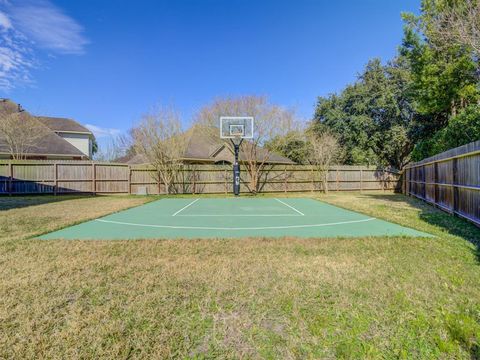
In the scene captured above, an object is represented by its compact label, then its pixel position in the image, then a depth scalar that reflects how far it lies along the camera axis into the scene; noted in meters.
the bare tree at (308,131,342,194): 19.23
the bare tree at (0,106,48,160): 18.34
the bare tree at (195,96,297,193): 18.31
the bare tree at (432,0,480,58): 7.74
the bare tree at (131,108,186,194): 16.64
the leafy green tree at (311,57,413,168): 21.11
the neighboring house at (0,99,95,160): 19.75
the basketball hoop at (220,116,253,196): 16.91
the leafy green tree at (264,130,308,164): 21.16
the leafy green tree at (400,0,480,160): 10.31
